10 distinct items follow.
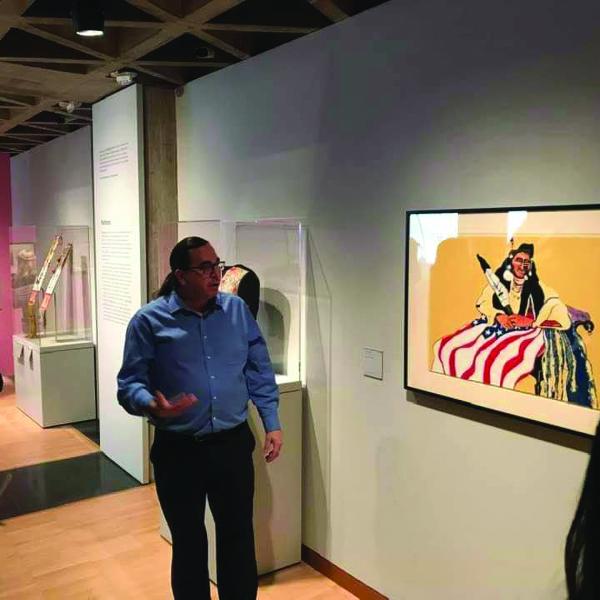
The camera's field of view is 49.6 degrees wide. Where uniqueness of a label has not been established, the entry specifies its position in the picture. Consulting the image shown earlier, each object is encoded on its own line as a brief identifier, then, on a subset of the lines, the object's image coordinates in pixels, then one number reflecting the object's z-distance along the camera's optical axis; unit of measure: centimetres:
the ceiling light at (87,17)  263
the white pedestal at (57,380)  540
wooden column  402
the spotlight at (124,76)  380
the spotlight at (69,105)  462
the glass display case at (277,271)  318
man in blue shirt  230
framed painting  194
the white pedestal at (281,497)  304
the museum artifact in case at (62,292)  556
